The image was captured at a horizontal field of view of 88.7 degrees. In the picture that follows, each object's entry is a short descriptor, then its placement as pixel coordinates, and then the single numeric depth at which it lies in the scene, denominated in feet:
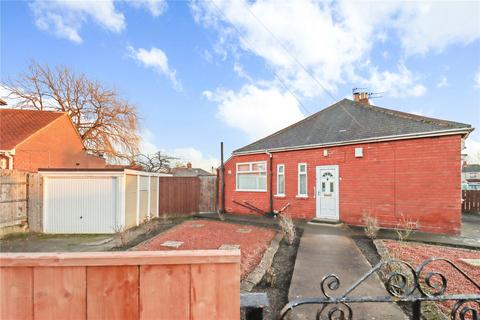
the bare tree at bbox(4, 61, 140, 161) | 66.64
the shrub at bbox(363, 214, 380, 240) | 22.48
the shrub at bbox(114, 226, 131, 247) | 22.04
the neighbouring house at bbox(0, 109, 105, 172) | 40.88
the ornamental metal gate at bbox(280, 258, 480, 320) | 5.48
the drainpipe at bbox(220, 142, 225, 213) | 45.70
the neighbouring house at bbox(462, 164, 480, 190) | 144.20
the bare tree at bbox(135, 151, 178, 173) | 55.67
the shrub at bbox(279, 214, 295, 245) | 21.44
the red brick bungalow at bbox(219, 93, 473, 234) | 25.49
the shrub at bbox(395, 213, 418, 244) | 25.36
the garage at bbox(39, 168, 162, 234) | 28.78
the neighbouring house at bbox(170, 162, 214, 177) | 114.81
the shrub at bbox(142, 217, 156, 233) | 28.16
